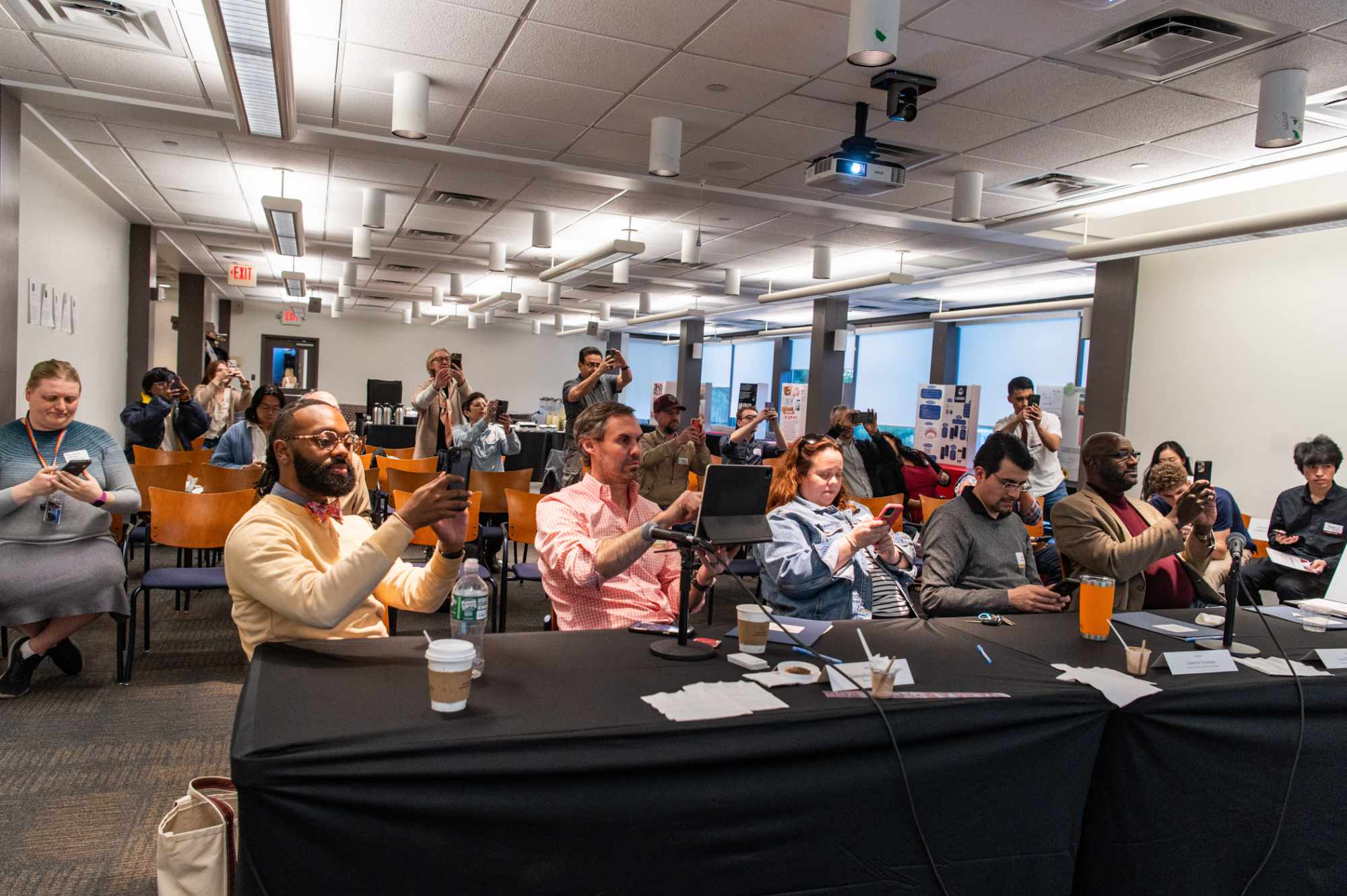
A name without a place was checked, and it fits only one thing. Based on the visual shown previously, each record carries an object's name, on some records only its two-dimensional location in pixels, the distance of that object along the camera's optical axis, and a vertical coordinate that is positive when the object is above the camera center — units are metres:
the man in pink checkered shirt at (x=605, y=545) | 2.33 -0.43
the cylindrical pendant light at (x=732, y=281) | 10.95 +1.54
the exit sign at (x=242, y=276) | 10.81 +1.17
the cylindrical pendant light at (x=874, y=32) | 3.23 +1.43
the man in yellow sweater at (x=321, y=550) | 1.73 -0.39
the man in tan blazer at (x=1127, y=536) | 2.81 -0.38
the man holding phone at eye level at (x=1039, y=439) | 6.33 -0.15
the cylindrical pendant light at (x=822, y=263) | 9.21 +1.57
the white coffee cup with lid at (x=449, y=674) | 1.40 -0.48
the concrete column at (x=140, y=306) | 9.08 +0.58
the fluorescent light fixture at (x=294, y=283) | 11.23 +1.18
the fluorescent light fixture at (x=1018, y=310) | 11.20 +1.54
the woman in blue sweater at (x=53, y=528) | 3.30 -0.69
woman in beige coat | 5.60 -0.18
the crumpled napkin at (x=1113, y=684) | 1.76 -0.55
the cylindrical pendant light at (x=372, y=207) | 7.48 +1.49
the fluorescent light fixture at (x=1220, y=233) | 5.02 +1.30
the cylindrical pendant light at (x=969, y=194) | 6.09 +1.59
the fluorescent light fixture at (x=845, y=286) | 8.30 +1.31
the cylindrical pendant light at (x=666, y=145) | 5.24 +1.54
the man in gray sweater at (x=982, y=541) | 2.78 -0.42
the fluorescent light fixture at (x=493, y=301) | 12.59 +1.28
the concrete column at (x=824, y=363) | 12.12 +0.61
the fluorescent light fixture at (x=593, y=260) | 7.23 +1.22
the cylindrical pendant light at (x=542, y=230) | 8.04 +1.50
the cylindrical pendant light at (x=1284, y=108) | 4.10 +1.59
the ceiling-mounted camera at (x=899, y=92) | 4.30 +1.61
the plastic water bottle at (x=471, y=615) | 1.66 -0.46
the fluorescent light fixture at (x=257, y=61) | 3.34 +1.37
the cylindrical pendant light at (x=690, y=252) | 8.16 +1.39
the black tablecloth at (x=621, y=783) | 1.25 -0.63
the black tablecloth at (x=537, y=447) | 12.21 -0.87
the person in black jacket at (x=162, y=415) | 6.09 -0.39
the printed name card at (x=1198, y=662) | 1.98 -0.55
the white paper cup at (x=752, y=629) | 1.91 -0.51
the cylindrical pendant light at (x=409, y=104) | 4.79 +1.54
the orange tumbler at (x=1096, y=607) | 2.23 -0.48
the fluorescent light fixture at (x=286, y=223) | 6.52 +1.23
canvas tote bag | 1.43 -0.82
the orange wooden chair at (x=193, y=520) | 3.75 -0.70
